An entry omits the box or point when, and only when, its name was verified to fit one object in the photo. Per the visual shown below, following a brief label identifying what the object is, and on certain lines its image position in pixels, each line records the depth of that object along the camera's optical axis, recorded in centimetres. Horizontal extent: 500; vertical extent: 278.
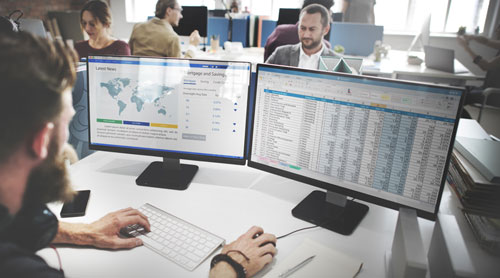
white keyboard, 81
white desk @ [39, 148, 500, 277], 78
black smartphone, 94
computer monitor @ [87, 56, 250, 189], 108
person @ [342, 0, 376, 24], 464
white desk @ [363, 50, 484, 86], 313
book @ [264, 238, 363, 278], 77
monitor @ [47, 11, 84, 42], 306
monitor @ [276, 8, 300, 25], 390
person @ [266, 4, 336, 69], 258
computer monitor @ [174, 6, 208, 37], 409
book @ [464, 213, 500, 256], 70
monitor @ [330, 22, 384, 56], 366
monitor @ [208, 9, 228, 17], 477
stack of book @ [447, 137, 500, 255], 74
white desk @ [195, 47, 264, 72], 371
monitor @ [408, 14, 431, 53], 382
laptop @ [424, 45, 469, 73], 313
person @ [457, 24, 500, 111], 92
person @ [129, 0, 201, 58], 302
